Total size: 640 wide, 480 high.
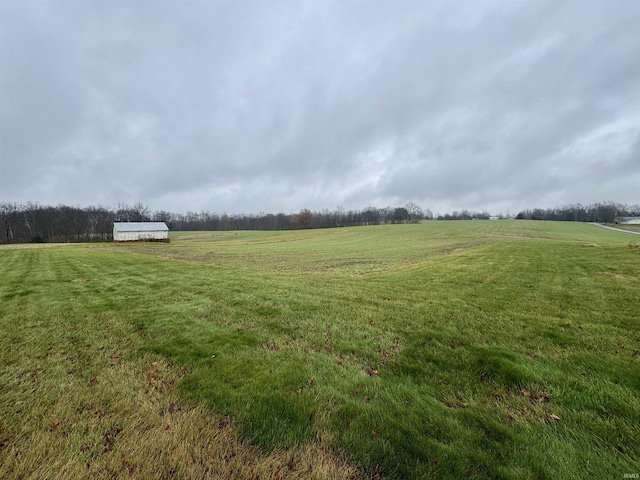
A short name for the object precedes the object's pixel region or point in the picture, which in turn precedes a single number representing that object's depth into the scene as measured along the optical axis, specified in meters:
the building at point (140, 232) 60.69
